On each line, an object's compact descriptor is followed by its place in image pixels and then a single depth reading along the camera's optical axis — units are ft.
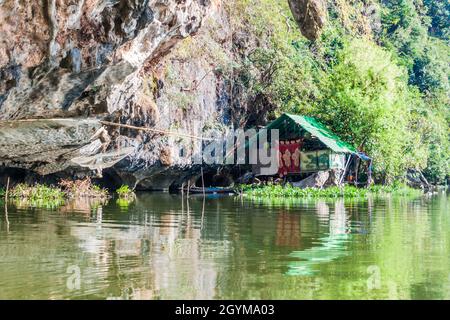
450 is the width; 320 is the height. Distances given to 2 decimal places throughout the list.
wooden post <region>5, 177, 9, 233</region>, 42.38
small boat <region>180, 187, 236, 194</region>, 101.19
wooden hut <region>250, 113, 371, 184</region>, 103.71
